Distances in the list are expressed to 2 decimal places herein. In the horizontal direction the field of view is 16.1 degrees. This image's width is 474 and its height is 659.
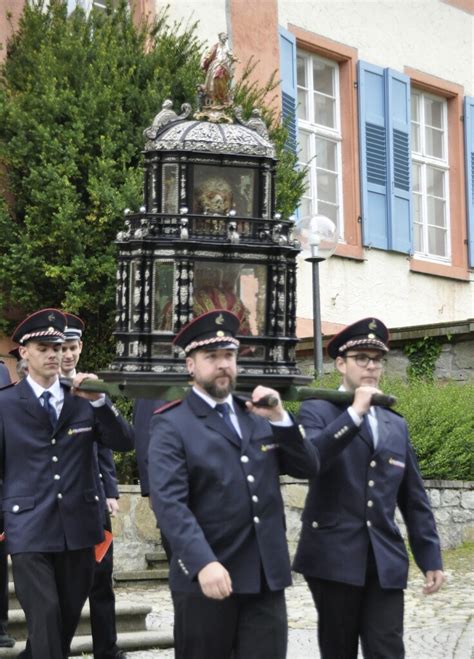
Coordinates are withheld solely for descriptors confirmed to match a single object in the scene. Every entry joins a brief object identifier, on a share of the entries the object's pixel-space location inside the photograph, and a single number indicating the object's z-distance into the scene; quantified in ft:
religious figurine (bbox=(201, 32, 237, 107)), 36.88
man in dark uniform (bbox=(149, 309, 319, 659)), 19.51
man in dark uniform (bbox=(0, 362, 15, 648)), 30.48
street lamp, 49.80
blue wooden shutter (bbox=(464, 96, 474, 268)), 76.48
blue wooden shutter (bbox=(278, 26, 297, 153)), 65.57
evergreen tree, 50.93
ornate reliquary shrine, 32.81
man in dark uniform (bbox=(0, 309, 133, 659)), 24.66
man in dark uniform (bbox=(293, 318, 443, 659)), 21.79
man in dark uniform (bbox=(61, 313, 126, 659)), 28.43
